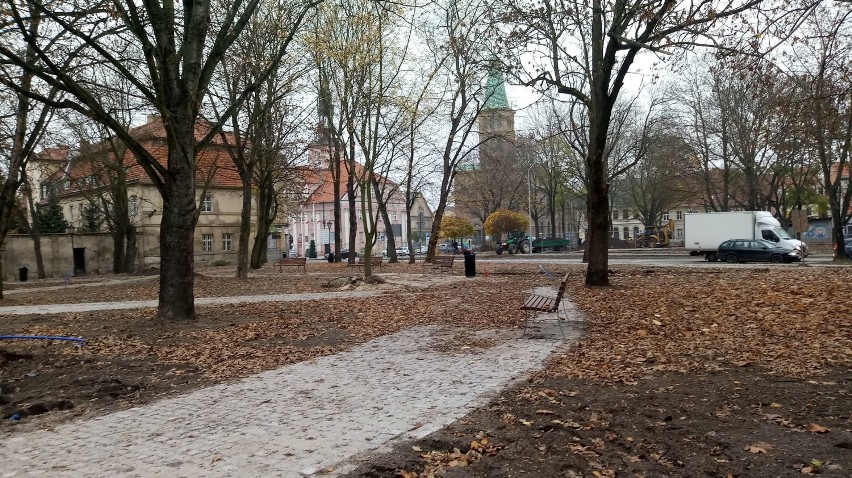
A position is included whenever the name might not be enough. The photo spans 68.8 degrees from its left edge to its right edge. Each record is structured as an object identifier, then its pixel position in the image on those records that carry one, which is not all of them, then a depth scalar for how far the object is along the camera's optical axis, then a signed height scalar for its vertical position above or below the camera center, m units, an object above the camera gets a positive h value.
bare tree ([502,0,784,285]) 11.79 +4.13
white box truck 35.81 +0.18
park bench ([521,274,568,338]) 10.01 -1.11
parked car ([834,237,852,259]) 32.19 -0.98
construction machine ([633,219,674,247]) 61.38 -0.36
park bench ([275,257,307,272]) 32.84 -0.95
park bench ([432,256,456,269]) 27.58 -1.01
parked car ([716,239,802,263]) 30.91 -1.07
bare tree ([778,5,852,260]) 11.29 +2.98
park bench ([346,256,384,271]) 33.21 -1.08
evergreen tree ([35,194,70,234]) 45.69 +2.43
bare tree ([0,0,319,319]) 11.62 +2.93
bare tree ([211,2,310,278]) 19.20 +5.04
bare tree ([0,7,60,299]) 17.27 +3.87
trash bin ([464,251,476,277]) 24.70 -0.98
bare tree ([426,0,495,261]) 28.01 +7.14
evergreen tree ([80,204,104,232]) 45.51 +2.27
